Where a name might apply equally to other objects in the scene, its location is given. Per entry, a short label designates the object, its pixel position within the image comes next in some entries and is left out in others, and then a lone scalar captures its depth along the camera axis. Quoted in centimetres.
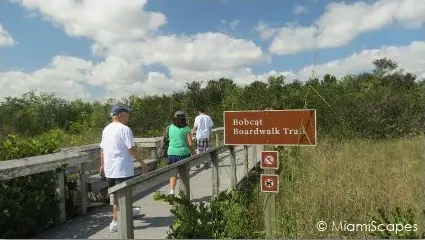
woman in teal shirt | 736
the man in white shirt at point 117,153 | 559
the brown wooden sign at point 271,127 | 479
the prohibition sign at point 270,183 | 491
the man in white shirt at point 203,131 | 1038
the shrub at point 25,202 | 504
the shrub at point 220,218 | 455
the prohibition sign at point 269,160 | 494
